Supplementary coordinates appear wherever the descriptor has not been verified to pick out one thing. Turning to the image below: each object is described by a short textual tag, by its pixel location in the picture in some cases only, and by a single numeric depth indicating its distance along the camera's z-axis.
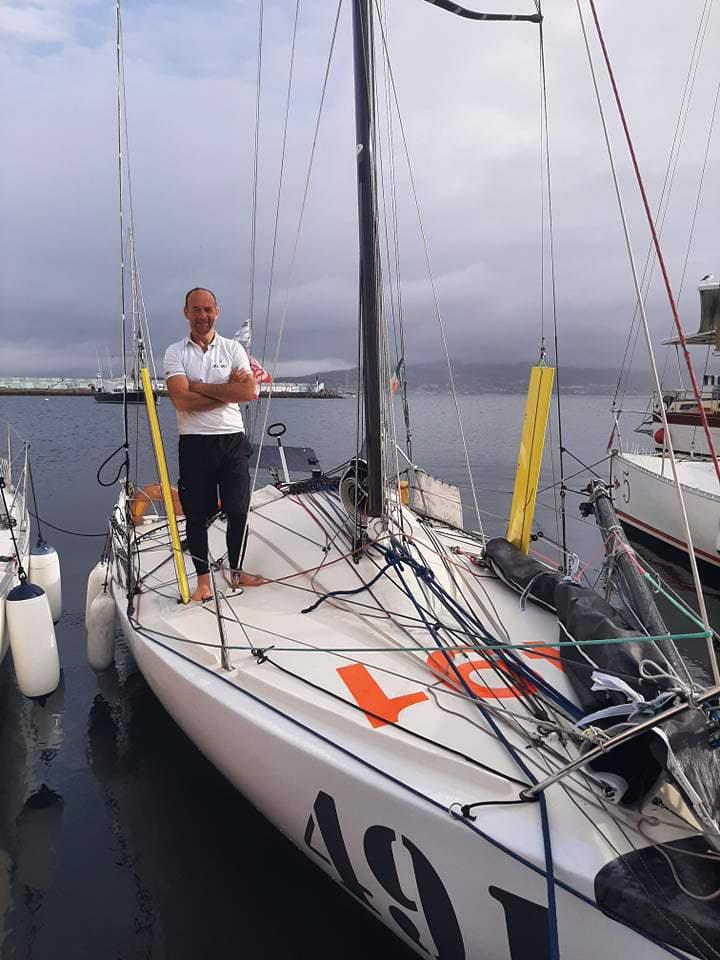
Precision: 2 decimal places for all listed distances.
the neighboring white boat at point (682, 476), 8.61
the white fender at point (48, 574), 5.62
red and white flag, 5.65
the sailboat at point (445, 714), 1.73
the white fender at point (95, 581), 5.09
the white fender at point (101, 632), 4.72
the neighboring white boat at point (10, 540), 4.62
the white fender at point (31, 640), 4.11
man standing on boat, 3.62
